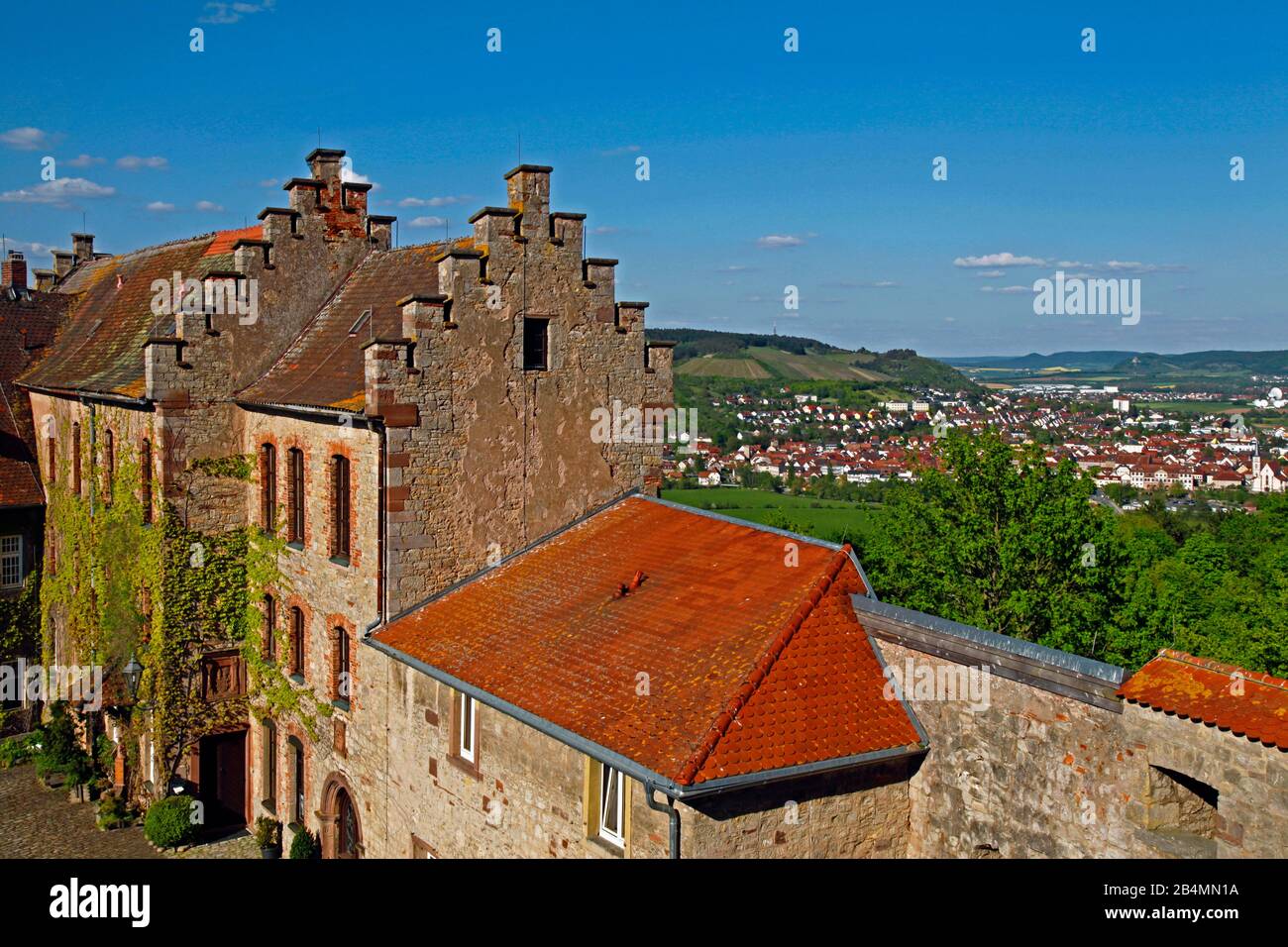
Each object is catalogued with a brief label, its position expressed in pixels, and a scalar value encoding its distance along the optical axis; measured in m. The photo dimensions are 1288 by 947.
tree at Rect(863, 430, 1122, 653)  28.08
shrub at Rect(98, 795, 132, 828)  24.41
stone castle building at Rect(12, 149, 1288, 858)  11.30
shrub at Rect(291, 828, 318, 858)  20.70
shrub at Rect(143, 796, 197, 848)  22.56
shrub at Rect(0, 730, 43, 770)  29.00
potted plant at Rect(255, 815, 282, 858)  22.08
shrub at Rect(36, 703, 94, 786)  26.25
